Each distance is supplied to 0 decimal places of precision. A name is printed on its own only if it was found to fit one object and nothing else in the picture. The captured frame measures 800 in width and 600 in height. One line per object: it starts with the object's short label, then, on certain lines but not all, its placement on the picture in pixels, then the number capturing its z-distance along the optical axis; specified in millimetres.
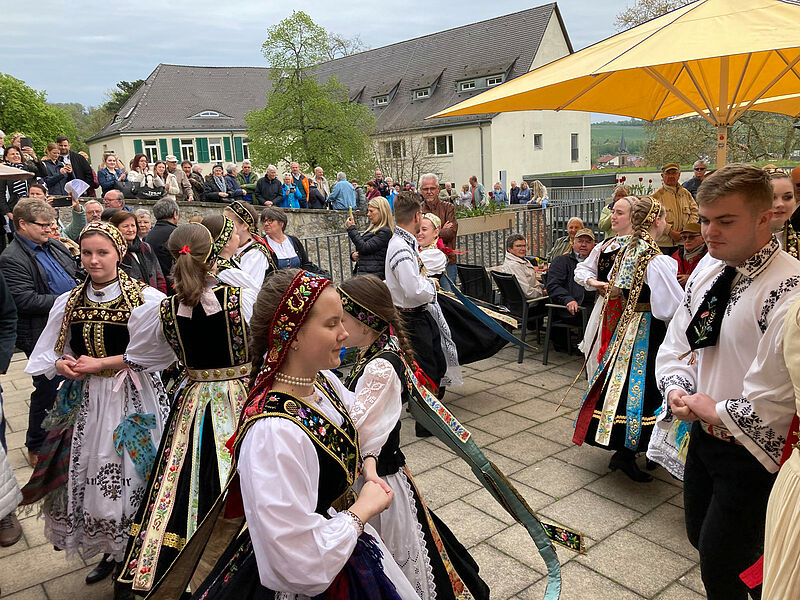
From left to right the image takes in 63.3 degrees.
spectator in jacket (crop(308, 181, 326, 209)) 16531
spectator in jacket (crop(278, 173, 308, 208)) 15238
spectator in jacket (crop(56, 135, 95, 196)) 10727
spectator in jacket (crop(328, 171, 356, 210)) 15656
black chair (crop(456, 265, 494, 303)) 7758
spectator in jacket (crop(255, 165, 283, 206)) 14844
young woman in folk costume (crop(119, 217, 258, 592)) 2914
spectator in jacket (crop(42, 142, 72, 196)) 10330
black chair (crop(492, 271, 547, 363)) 7254
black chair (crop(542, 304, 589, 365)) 6805
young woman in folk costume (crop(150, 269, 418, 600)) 1657
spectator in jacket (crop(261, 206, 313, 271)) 6344
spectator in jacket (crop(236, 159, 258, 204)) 15672
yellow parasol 3967
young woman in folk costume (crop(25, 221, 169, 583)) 3232
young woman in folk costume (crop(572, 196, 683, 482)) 4125
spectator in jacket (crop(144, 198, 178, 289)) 6117
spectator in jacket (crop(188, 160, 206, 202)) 15528
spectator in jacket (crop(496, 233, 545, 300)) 7305
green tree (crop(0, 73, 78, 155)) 33875
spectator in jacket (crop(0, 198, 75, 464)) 4570
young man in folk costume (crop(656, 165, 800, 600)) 2117
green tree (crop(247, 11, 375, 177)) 28641
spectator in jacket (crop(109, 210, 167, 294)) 4906
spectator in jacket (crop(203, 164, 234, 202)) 14555
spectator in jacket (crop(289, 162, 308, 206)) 16156
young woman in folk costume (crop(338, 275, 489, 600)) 2525
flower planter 8844
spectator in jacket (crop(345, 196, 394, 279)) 5848
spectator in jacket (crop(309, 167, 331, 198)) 17750
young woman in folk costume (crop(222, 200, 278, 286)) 5469
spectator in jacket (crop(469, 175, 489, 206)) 19109
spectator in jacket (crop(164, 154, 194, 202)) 14876
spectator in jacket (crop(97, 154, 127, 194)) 12242
